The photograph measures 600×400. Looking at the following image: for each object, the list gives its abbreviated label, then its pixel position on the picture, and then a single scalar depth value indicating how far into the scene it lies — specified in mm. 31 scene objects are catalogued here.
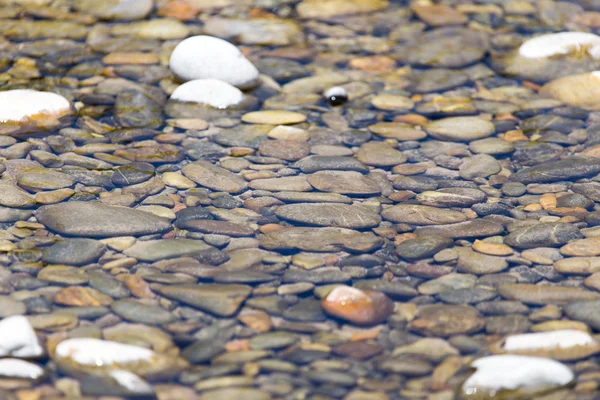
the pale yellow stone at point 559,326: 6457
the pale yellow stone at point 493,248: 7520
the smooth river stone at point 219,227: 7773
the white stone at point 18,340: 5937
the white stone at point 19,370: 5797
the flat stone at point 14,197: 8086
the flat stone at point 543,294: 6836
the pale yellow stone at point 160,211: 8039
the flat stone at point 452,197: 8391
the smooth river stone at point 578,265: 7227
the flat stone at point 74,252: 7230
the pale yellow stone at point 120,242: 7480
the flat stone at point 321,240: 7574
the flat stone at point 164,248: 7363
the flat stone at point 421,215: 8047
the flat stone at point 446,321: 6453
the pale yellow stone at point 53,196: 8187
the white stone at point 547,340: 6121
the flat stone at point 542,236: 7656
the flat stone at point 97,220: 7648
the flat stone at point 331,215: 7973
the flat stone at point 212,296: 6660
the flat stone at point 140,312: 6520
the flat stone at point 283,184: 8601
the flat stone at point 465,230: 7801
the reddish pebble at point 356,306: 6562
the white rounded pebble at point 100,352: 5875
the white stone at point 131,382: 5660
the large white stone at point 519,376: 5641
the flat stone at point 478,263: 7270
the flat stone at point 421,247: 7457
